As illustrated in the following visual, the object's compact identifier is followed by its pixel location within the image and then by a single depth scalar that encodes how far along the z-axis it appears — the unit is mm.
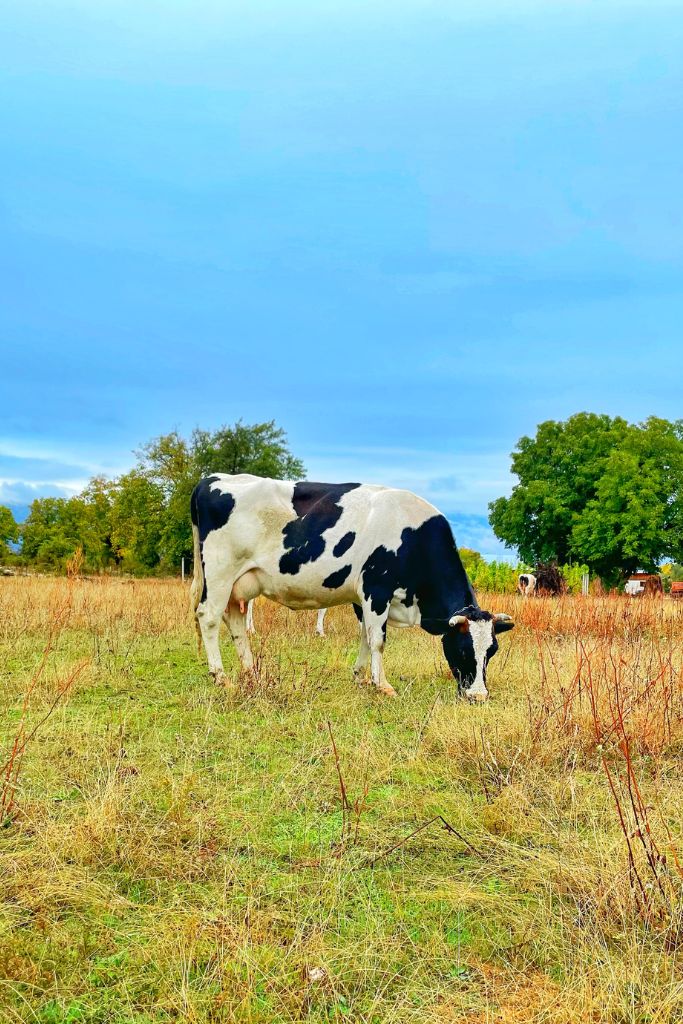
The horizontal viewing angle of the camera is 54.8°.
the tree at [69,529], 63281
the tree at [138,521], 51719
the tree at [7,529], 69250
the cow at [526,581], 23447
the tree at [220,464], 39250
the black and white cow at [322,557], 8086
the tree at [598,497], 41656
